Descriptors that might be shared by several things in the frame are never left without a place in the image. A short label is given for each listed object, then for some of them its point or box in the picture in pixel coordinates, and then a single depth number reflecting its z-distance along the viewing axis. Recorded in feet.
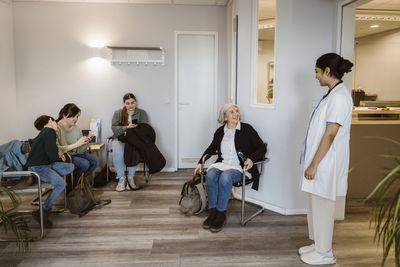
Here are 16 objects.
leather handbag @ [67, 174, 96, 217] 11.49
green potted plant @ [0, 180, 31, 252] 6.52
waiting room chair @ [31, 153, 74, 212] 12.13
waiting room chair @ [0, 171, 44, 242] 9.19
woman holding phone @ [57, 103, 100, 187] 12.00
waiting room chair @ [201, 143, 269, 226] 10.62
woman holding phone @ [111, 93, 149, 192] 14.99
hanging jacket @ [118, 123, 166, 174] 14.85
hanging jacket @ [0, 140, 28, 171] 10.31
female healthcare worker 7.70
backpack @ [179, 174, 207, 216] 11.51
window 11.66
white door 17.52
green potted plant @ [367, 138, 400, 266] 4.18
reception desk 12.72
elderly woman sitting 10.59
